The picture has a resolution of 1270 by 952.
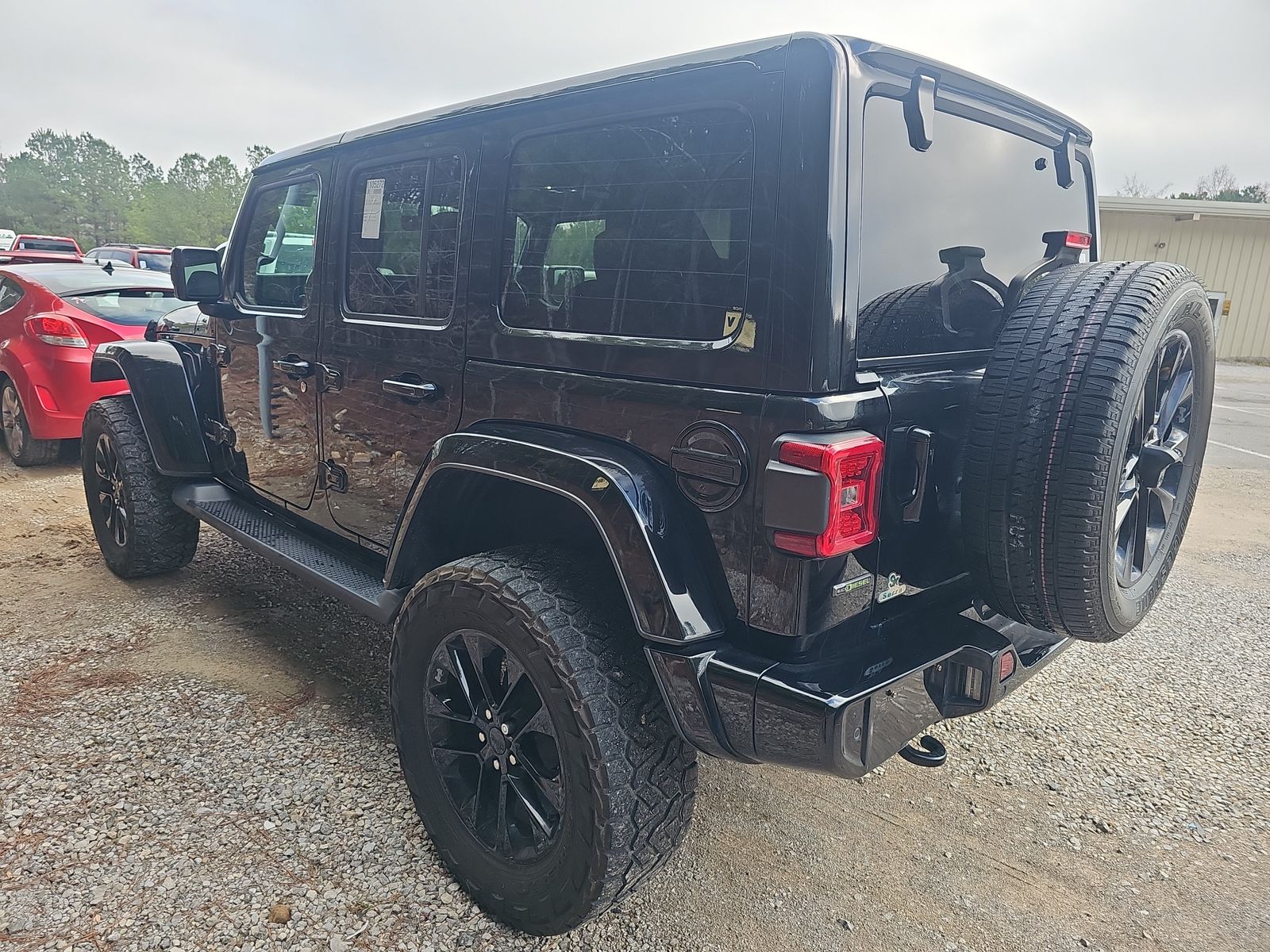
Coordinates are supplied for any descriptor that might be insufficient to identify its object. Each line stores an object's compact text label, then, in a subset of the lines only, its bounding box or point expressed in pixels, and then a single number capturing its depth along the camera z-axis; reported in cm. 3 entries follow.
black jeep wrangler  169
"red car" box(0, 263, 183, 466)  600
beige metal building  1975
